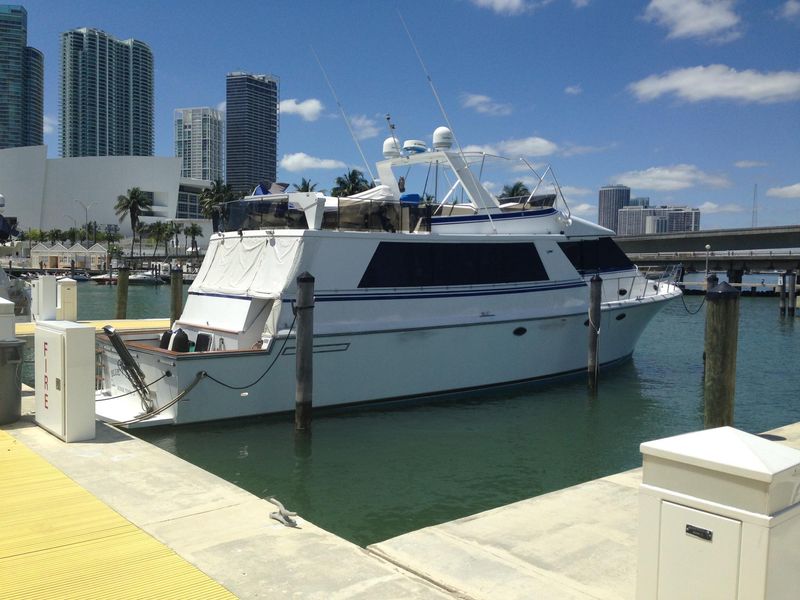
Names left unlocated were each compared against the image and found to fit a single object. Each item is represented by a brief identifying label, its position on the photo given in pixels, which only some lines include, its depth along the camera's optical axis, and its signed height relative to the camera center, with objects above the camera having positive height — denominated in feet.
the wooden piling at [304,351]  33.81 -4.76
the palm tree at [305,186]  228.22 +22.67
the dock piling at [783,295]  124.01 -4.83
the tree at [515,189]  219.20 +22.82
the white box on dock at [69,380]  22.93 -4.40
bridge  181.37 +5.55
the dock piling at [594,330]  46.93 -4.54
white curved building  404.77 +37.23
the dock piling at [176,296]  56.08 -3.70
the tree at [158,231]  331.36 +8.85
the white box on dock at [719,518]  9.94 -3.73
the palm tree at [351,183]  212.02 +22.38
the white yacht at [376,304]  35.50 -2.85
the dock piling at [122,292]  71.77 -4.53
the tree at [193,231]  322.40 +9.17
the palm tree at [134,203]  307.78 +20.19
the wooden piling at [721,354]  26.21 -3.34
